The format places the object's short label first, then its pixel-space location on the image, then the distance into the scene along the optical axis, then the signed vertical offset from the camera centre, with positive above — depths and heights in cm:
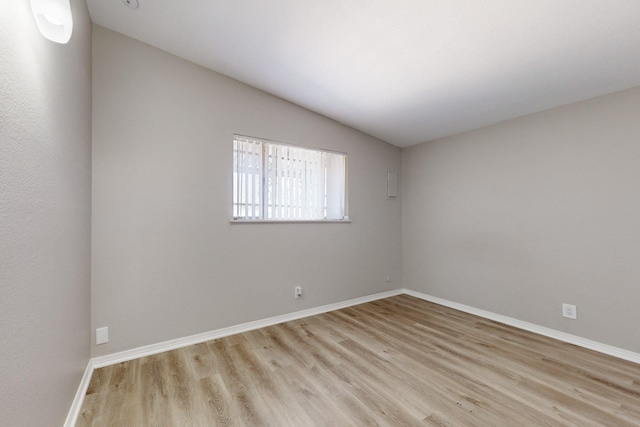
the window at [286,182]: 290 +38
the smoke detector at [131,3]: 189 +151
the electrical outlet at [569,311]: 255 -94
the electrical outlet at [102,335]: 214 -98
